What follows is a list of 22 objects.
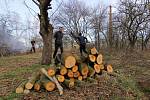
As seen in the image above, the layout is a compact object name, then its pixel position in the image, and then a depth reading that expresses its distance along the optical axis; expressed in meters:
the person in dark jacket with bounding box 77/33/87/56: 7.29
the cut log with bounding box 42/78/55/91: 3.81
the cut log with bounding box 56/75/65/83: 3.97
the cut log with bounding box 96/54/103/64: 4.75
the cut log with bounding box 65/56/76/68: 4.13
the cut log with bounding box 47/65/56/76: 3.91
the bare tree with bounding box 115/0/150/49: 14.20
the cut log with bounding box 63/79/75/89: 3.99
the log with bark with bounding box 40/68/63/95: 3.80
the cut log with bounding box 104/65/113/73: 5.11
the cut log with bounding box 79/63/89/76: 4.31
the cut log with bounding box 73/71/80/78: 4.19
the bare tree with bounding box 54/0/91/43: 22.15
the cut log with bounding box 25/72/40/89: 3.79
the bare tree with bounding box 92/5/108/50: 20.66
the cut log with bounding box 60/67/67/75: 4.06
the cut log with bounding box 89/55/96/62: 4.64
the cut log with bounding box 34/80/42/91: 3.82
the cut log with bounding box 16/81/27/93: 3.77
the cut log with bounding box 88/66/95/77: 4.51
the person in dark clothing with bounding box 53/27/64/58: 6.41
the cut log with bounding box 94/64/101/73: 4.68
